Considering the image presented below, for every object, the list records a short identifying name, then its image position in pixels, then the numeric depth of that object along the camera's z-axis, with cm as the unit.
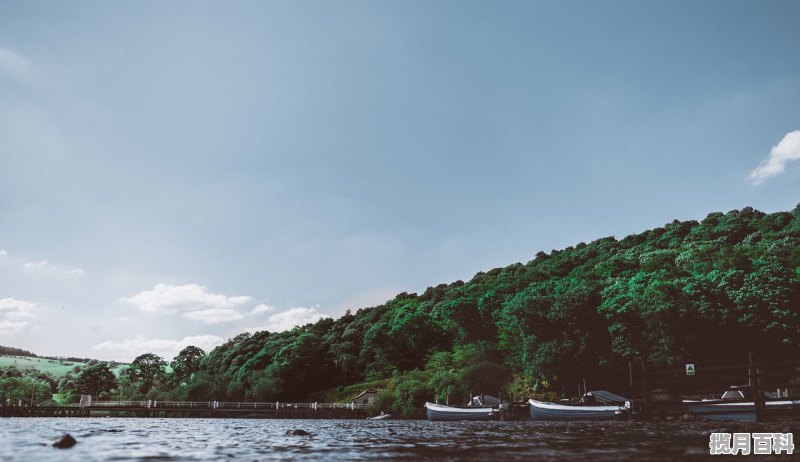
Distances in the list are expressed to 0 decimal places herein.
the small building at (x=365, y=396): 10170
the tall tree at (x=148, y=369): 14538
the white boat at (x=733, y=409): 4250
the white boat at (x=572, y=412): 5125
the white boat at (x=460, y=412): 6347
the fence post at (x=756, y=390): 4009
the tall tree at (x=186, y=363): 14550
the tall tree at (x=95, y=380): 13712
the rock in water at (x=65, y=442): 2238
